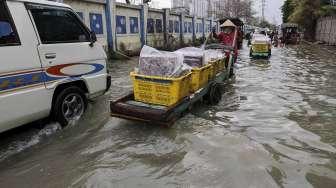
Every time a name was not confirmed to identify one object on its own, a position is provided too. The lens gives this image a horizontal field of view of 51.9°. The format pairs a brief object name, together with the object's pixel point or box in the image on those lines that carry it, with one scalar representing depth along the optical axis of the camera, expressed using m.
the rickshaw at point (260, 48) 19.67
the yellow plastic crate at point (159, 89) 6.12
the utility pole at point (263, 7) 114.99
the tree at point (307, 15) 38.59
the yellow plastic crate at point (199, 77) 7.04
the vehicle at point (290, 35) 35.81
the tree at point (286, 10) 54.99
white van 5.00
